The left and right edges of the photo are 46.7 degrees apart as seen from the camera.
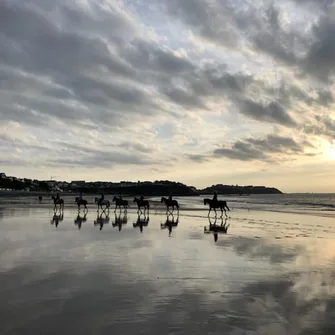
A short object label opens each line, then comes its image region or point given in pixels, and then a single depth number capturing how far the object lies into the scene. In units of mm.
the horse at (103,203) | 36809
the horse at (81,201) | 38138
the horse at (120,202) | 37550
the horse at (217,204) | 33344
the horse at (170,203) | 36488
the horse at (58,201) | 38622
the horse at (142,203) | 36219
